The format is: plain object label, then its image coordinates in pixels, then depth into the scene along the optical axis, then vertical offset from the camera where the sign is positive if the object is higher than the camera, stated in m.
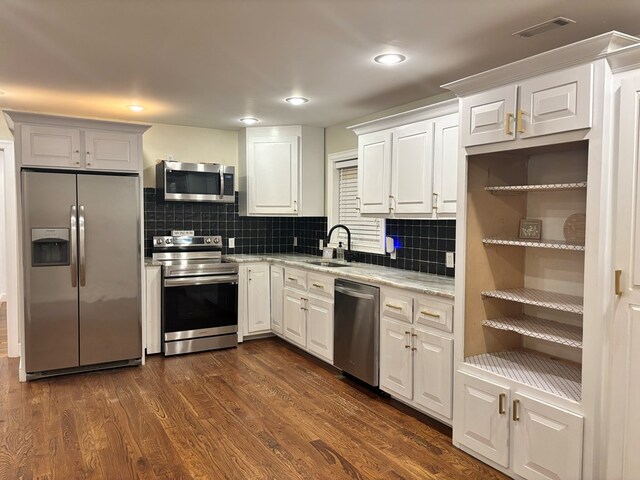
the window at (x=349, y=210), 4.55 +0.12
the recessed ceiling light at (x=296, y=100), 3.94 +1.04
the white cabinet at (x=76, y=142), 3.81 +0.66
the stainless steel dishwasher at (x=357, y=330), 3.49 -0.86
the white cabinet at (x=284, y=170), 5.11 +0.56
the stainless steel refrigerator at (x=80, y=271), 3.86 -0.45
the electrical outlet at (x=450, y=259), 3.59 -0.29
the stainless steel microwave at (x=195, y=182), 4.76 +0.41
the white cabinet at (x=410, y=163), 3.16 +0.44
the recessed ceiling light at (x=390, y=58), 2.84 +1.02
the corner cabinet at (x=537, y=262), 2.05 -0.22
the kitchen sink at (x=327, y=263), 4.45 -0.42
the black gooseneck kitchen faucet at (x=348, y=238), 4.77 -0.18
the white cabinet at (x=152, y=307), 4.52 -0.85
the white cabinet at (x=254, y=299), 5.00 -0.86
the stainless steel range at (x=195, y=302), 4.55 -0.83
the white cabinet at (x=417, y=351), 2.89 -0.86
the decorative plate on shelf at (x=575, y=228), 2.52 -0.03
